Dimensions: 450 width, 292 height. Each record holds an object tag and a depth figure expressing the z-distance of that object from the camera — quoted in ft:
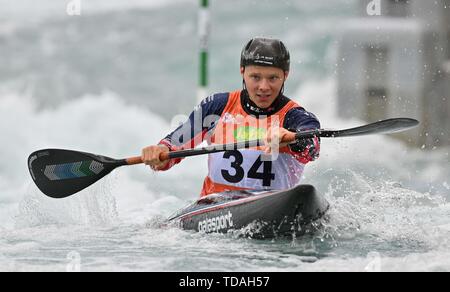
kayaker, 26.86
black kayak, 24.63
